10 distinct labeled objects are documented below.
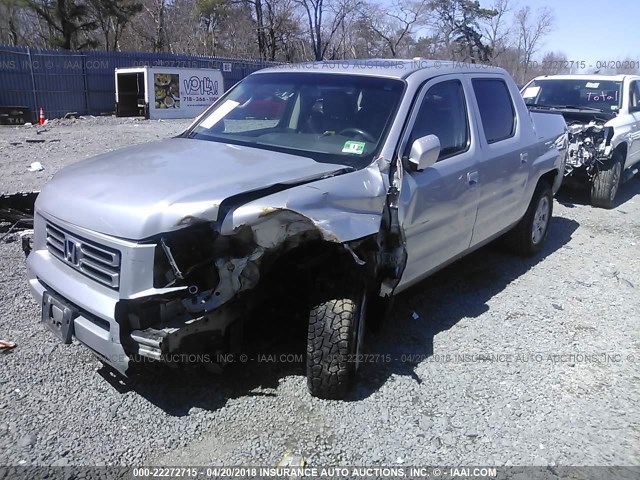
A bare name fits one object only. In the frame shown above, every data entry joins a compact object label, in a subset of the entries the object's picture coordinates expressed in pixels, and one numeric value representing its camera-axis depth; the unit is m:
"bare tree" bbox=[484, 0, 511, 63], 48.12
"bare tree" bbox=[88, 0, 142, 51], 35.19
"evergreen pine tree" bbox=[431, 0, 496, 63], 47.69
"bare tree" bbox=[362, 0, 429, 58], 44.62
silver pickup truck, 2.73
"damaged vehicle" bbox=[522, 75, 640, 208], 8.13
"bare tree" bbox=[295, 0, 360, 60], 42.50
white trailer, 21.95
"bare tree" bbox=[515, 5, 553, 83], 44.06
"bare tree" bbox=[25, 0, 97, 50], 33.75
